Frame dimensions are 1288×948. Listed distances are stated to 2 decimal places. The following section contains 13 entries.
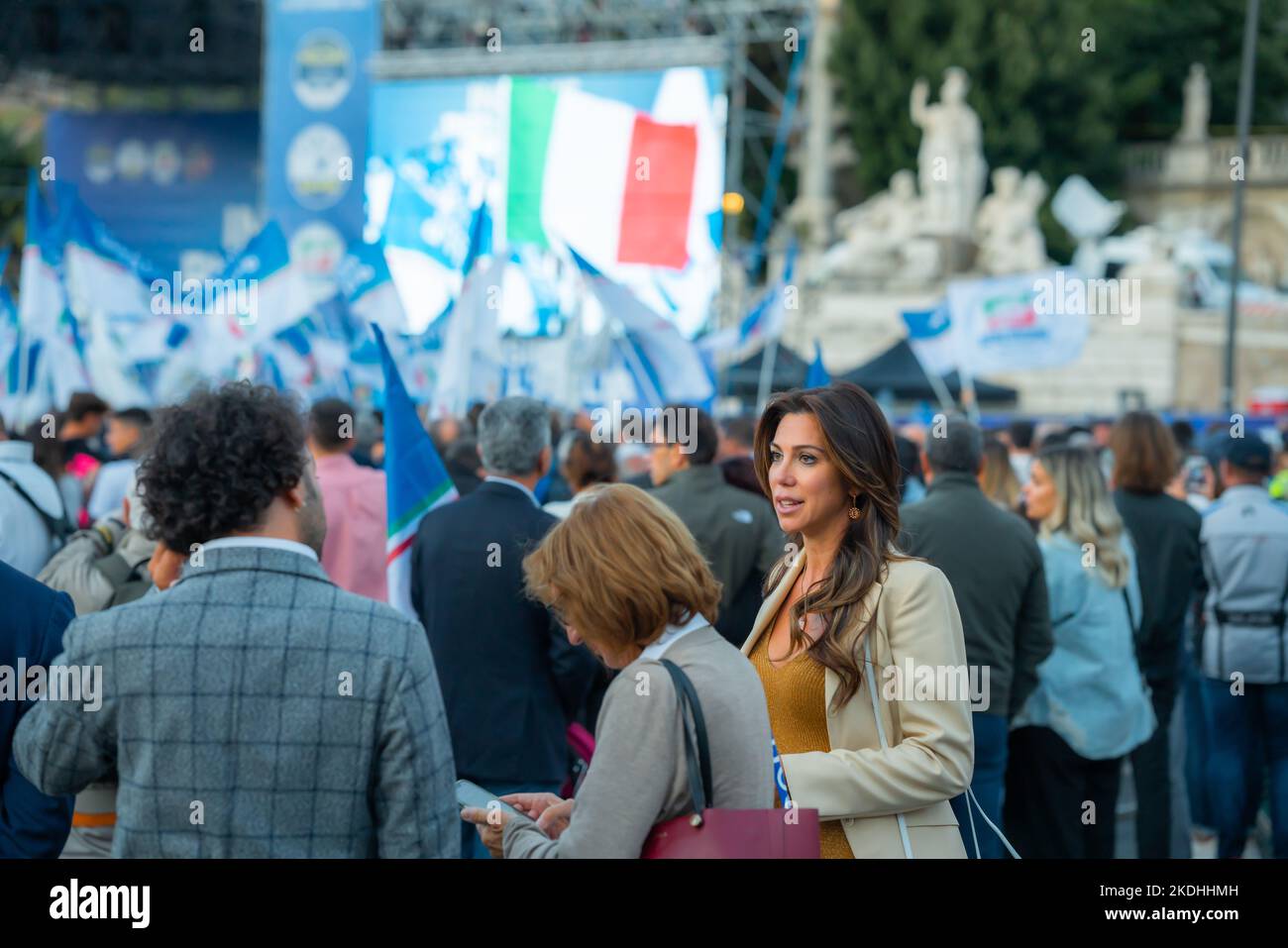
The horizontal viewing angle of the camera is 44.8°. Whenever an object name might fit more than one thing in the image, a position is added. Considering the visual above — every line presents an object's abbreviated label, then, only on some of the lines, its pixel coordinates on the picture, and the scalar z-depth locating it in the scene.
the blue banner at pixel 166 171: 36.41
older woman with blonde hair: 2.44
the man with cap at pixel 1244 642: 5.85
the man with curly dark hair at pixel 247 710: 2.42
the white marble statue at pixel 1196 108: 36.53
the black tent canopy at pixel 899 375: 19.42
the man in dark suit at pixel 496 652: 4.65
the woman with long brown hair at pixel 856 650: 2.88
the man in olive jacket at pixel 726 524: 5.93
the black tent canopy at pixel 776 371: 20.12
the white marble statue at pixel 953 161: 30.22
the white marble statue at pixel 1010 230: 30.08
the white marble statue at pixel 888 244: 30.41
